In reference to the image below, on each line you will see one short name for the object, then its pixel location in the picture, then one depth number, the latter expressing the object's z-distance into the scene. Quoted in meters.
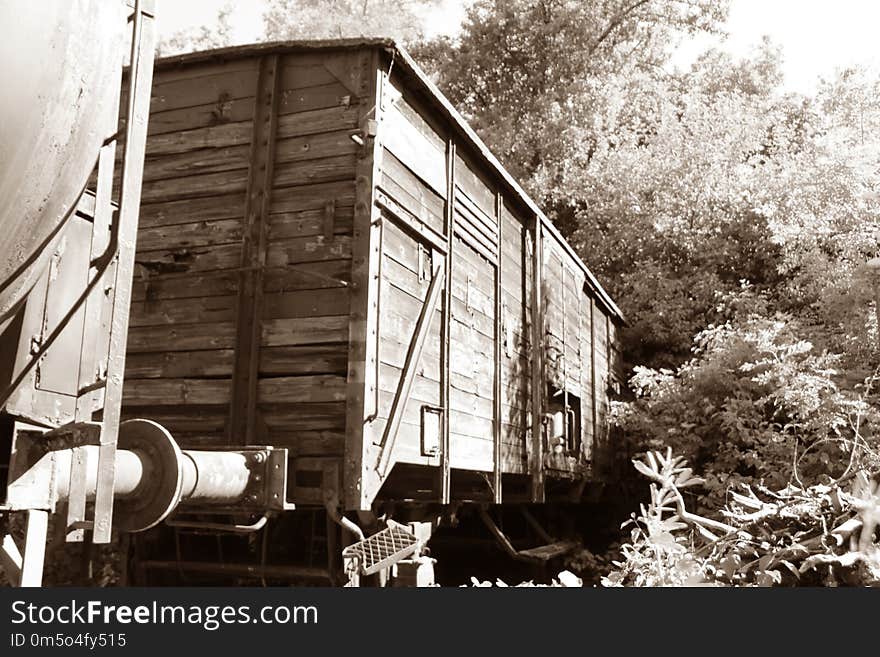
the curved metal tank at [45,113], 2.45
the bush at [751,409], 8.83
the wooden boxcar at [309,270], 5.44
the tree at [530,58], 20.77
